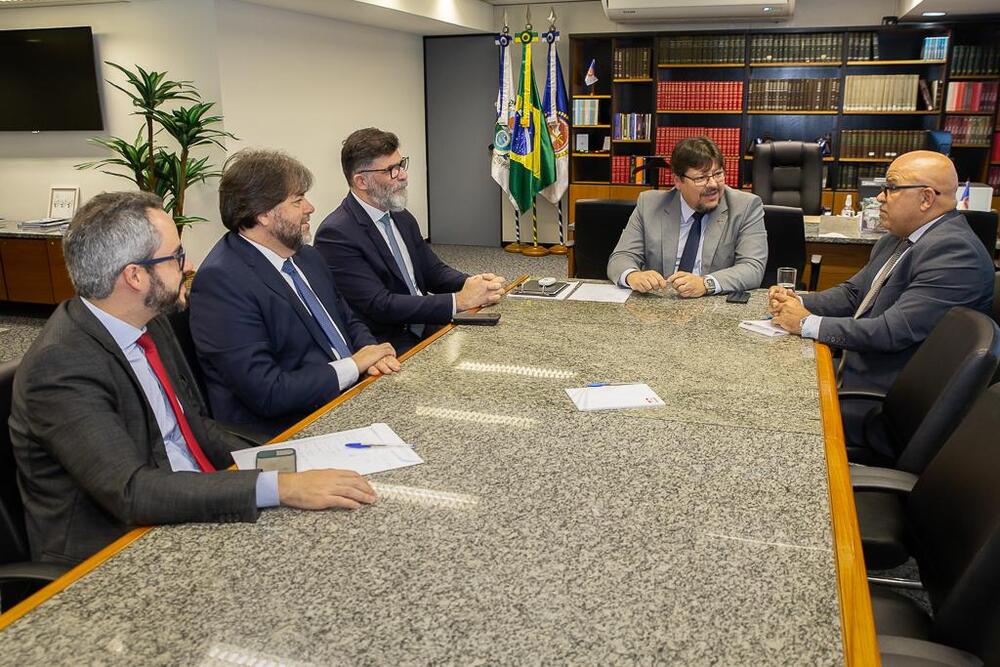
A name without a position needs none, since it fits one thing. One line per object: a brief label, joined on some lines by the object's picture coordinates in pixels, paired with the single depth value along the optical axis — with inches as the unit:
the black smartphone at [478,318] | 108.3
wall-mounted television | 235.6
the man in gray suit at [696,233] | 129.6
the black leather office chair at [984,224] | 162.1
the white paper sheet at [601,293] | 123.7
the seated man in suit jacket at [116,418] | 55.9
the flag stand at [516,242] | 348.2
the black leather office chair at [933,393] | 75.3
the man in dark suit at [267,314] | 88.5
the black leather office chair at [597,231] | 175.9
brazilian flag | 322.0
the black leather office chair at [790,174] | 251.0
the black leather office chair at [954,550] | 50.9
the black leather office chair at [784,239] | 166.6
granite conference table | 42.3
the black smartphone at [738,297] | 122.0
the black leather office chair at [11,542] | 56.6
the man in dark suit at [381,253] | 117.9
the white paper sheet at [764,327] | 104.3
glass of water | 113.0
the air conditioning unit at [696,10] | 273.6
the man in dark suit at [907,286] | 101.0
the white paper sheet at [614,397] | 76.6
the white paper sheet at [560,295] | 124.4
